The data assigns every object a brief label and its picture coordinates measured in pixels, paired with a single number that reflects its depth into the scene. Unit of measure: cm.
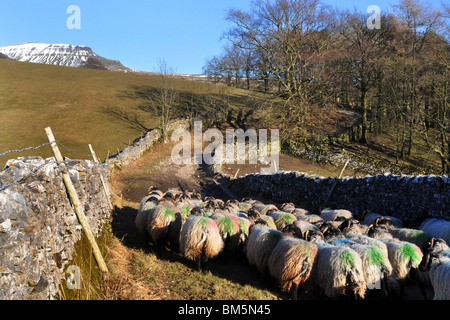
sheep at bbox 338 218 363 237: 788
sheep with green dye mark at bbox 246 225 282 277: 695
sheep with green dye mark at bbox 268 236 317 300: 594
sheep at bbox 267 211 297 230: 944
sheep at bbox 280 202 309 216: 1139
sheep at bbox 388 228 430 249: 746
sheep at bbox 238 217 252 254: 811
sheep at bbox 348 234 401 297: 580
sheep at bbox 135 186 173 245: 912
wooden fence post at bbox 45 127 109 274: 509
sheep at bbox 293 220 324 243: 695
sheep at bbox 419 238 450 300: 489
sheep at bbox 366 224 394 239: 761
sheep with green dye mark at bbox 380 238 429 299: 598
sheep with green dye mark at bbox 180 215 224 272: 723
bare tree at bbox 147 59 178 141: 3129
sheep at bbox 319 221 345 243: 734
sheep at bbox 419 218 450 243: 759
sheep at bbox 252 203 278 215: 1116
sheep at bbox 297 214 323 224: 994
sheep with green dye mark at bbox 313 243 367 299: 551
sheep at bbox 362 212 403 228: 870
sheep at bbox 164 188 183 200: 1022
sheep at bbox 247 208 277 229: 899
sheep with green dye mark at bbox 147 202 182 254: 843
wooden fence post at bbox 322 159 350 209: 1440
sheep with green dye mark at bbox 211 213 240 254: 793
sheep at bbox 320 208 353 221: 1058
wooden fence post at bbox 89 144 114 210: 992
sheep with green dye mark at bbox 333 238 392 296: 572
